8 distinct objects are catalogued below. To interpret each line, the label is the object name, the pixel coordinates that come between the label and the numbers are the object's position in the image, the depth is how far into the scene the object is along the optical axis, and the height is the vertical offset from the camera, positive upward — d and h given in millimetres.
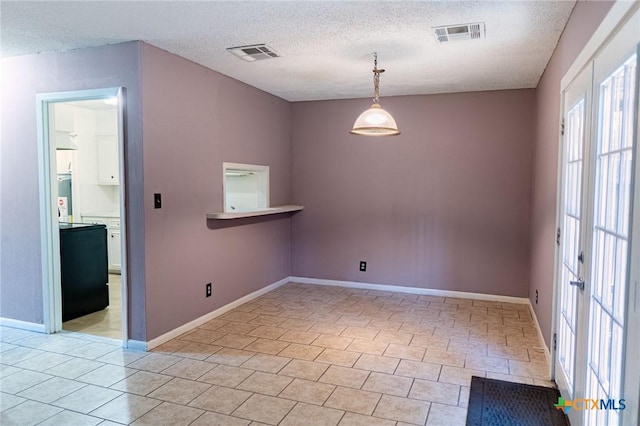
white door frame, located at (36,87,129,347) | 3770 -284
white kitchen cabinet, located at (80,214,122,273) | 6266 -727
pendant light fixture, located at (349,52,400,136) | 3381 +540
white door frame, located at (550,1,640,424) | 1373 -372
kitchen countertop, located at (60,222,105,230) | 4320 -387
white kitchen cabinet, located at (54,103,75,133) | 4764 +783
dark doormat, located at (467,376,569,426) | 2488 -1327
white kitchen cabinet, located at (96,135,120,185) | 6580 +458
